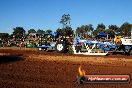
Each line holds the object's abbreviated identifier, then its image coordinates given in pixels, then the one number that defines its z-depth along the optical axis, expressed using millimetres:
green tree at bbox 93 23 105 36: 67281
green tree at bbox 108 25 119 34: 63084
